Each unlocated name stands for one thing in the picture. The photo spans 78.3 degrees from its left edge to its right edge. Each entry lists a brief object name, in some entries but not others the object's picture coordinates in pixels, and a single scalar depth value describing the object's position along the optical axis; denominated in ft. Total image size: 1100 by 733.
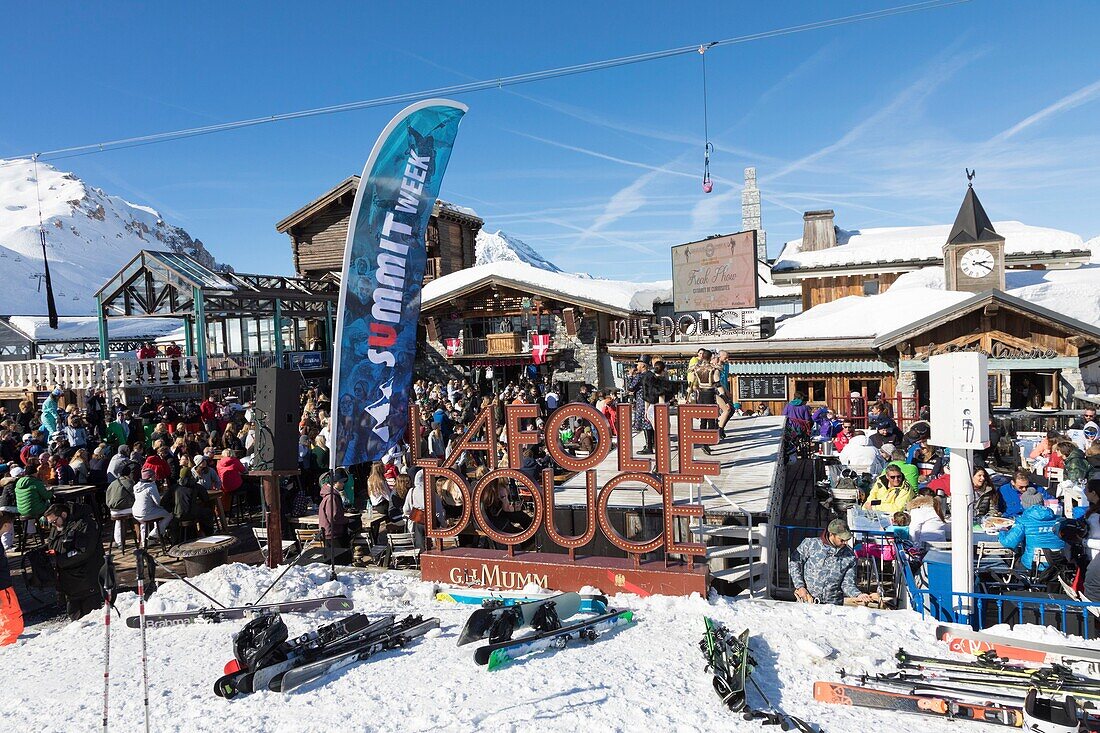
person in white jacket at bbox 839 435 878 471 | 40.73
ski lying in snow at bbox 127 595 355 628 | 21.79
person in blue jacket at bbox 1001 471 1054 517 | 28.84
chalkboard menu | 67.56
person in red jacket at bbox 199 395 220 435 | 53.31
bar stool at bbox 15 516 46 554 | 33.73
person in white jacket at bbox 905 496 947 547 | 27.04
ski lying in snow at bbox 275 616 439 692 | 17.25
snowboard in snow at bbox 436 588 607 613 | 21.12
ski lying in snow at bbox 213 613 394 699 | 17.06
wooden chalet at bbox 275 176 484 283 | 106.83
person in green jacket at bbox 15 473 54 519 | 31.71
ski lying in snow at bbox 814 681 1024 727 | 14.57
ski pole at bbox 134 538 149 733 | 14.83
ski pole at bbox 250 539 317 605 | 22.82
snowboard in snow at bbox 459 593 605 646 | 18.83
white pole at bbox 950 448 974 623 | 19.35
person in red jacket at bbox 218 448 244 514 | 37.29
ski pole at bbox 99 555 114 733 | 16.42
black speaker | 24.70
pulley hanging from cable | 49.82
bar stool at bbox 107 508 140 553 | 32.78
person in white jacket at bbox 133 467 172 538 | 31.22
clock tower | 75.66
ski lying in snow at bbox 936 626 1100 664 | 16.97
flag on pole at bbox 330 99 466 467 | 28.53
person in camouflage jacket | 21.80
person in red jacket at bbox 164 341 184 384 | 67.36
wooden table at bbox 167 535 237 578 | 26.45
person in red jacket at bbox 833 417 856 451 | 49.03
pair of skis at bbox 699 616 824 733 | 14.94
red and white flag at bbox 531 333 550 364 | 84.58
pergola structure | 69.51
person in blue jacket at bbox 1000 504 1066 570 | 23.47
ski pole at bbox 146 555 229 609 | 22.71
